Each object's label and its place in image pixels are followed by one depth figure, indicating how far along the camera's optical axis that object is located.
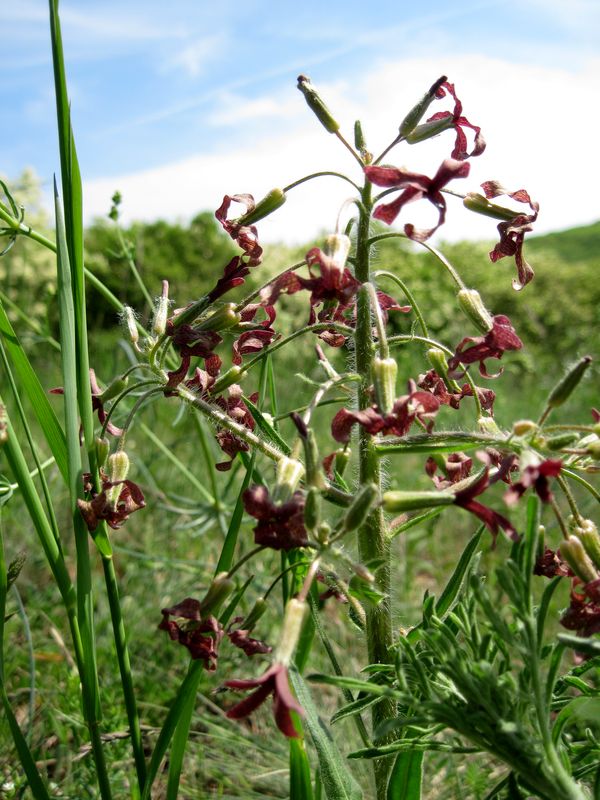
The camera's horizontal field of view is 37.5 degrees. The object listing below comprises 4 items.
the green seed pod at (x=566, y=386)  0.15
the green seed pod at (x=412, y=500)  0.15
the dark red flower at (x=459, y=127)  0.18
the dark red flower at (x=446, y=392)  0.19
